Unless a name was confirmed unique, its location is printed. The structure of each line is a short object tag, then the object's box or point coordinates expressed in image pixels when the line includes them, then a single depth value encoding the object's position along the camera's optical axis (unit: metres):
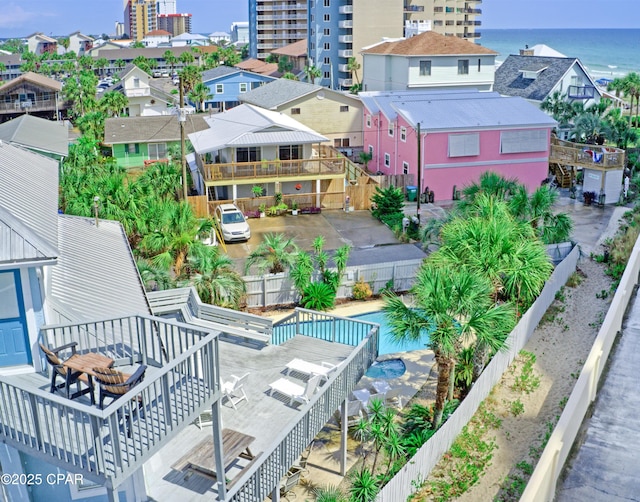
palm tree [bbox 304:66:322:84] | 86.69
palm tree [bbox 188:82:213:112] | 78.69
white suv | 31.97
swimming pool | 21.98
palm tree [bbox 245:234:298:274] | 25.25
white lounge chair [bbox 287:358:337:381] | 14.70
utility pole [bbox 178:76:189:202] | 28.59
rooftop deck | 8.67
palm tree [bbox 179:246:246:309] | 22.72
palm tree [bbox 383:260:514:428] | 15.18
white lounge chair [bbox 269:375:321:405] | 13.91
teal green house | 51.47
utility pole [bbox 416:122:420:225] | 34.89
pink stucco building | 38.94
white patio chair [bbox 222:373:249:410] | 13.82
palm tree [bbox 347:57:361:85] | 85.06
